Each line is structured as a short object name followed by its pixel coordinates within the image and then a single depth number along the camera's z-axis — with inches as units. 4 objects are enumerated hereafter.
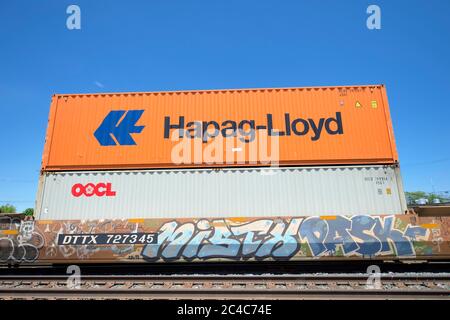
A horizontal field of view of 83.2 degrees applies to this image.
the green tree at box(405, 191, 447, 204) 3293.6
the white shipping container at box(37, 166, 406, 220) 364.5
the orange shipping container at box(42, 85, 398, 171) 392.8
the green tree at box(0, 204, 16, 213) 2125.7
